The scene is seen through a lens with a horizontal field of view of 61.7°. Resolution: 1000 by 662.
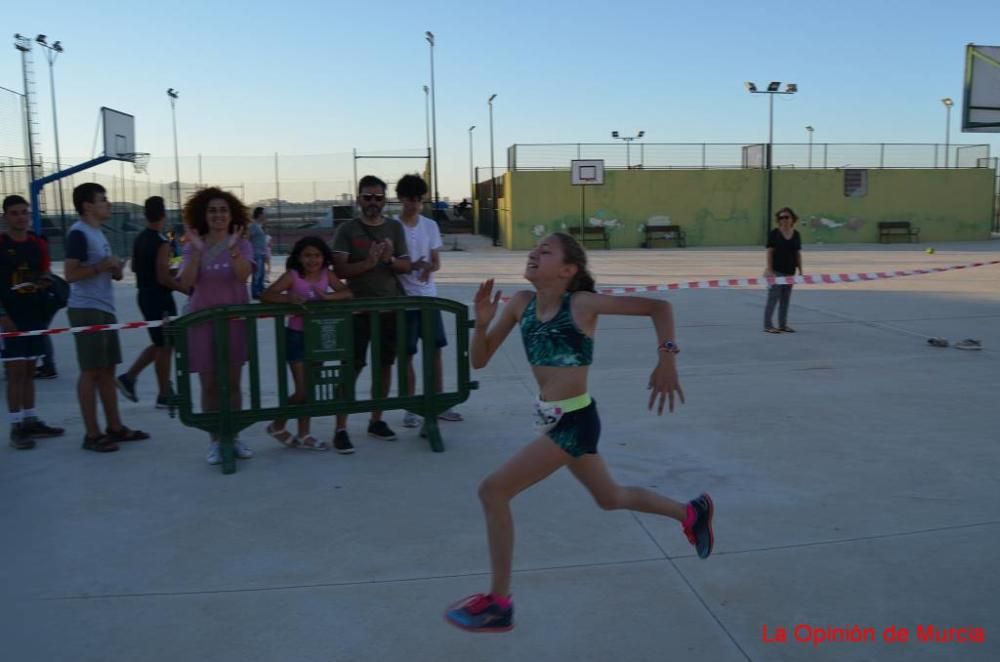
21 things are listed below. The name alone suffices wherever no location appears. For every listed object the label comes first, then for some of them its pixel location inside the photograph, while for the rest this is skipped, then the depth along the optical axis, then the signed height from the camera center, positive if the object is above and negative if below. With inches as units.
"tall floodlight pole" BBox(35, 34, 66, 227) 999.4 +270.0
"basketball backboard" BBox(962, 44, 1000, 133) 439.5 +73.9
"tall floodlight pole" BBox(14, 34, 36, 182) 730.2 +92.3
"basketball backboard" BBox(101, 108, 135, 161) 714.2 +91.5
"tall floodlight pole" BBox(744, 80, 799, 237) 1330.0 +223.9
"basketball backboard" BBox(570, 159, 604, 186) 1175.0 +83.3
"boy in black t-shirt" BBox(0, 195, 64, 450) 229.1 -19.1
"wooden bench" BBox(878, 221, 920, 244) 1341.0 -2.9
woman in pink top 209.6 -9.0
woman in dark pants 401.4 -14.2
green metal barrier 209.8 -34.1
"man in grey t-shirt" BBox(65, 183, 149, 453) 217.8 -16.5
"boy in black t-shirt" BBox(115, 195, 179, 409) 245.6 -12.9
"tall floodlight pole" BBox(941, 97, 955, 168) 1855.4 +281.4
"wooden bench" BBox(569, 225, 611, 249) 1265.4 -3.7
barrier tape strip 361.2 -22.7
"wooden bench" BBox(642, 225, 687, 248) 1294.3 -4.9
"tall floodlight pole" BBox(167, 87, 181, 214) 1412.4 +115.5
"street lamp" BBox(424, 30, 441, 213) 1578.0 +252.9
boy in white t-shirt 235.2 -6.0
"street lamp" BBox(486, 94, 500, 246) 1369.3 +19.6
